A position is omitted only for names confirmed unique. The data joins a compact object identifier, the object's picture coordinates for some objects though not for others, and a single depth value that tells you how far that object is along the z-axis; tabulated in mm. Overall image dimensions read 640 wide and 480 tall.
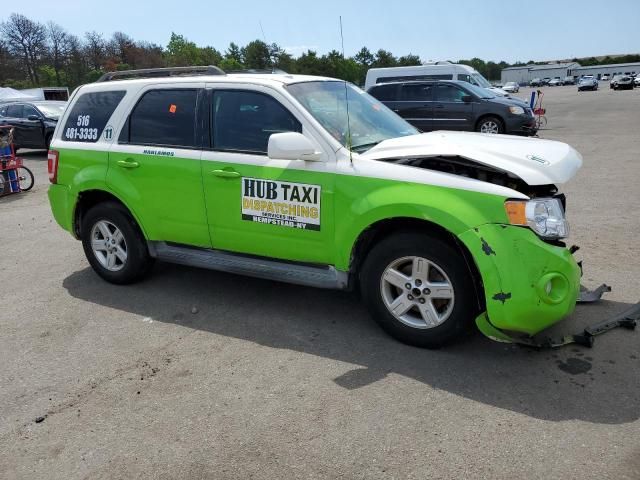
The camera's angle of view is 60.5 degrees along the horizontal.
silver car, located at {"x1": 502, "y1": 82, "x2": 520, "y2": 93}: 65625
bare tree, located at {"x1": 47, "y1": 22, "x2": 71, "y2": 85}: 74000
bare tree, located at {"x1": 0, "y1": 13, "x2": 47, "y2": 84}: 72875
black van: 15914
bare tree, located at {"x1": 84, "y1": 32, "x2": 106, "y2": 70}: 75188
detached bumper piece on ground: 3621
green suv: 3488
